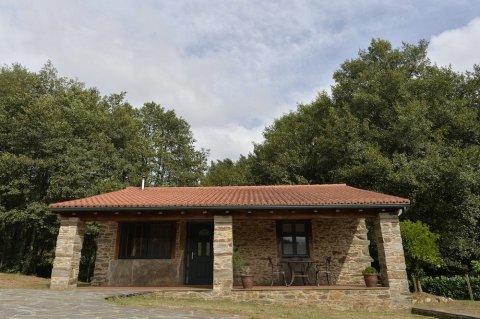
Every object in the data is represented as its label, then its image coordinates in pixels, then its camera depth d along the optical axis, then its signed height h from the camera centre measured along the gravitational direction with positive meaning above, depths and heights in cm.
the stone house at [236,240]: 959 +73
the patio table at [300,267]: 1127 -13
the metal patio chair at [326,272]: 1117 -29
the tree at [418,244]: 1229 +61
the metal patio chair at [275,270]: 1159 -23
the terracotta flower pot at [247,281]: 987 -49
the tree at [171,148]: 2669 +896
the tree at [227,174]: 2441 +721
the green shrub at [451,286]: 1350 -93
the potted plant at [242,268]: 988 -15
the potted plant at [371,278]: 986 -42
